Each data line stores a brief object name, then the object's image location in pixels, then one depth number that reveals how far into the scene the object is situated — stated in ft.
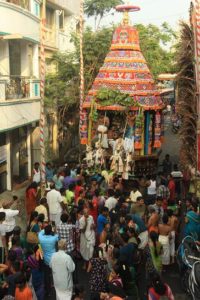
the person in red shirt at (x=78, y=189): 40.15
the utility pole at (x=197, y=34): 36.72
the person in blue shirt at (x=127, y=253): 26.45
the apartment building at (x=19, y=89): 52.13
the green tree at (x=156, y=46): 78.02
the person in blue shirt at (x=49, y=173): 49.20
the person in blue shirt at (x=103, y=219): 32.50
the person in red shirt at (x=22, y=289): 22.57
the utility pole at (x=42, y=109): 44.27
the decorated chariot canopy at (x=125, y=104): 54.44
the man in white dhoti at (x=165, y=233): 31.58
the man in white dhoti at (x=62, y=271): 25.68
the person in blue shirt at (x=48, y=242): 28.12
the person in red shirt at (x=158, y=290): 21.74
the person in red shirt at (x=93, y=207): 35.22
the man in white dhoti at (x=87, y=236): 31.81
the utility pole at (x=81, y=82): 57.28
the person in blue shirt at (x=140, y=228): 30.78
